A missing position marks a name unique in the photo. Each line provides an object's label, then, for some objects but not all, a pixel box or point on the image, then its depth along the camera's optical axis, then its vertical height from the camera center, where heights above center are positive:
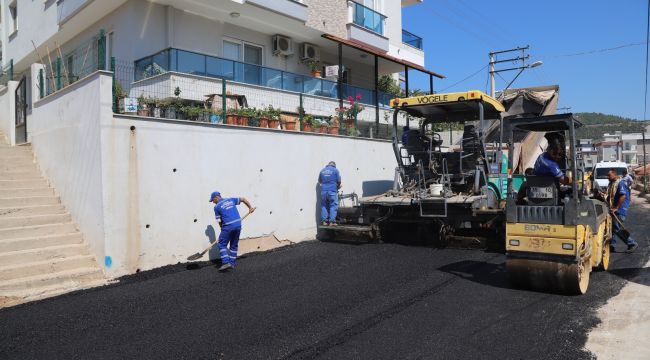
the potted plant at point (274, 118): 10.55 +1.28
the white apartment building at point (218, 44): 12.55 +4.53
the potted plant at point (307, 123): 11.30 +1.24
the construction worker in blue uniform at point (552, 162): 5.96 +0.12
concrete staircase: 6.78 -1.17
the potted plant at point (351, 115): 12.96 +1.66
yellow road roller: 5.71 -0.71
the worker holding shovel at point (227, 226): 7.97 -0.90
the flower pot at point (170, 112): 8.80 +1.19
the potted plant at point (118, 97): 7.73 +1.32
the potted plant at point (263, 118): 10.31 +1.24
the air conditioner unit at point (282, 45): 16.27 +4.54
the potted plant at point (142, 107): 8.36 +1.23
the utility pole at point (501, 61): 24.64 +5.87
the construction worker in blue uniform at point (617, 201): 8.84 -0.58
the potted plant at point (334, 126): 12.06 +1.25
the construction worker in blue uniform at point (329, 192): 10.91 -0.44
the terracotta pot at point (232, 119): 9.76 +1.16
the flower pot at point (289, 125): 10.93 +1.15
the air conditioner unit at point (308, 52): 17.20 +4.56
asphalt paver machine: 8.81 -0.31
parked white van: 21.33 +0.11
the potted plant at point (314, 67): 17.19 +3.98
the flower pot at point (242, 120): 9.87 +1.15
